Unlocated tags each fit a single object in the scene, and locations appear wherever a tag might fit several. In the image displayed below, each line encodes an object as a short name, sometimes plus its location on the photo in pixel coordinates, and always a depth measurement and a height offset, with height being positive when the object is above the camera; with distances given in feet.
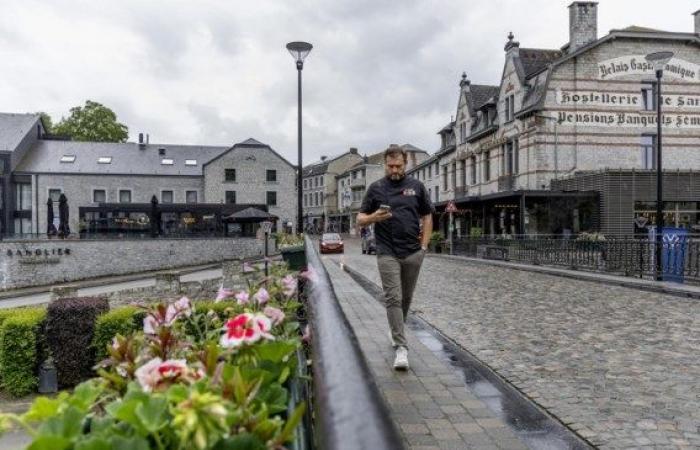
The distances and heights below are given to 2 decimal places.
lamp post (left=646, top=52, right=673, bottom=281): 48.08 +2.93
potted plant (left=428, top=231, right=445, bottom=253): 110.83 -4.26
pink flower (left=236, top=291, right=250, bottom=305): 7.75 -1.06
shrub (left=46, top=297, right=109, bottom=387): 42.42 -8.66
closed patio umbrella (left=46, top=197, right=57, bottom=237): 120.37 +0.32
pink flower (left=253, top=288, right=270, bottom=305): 7.43 -1.00
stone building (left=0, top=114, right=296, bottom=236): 154.51 +13.86
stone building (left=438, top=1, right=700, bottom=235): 92.38 +17.69
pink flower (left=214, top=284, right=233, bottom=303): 8.19 -1.05
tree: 193.06 +34.23
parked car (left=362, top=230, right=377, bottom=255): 116.98 -4.66
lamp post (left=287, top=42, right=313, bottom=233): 46.95 +14.39
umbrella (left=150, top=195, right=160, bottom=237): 120.99 +0.91
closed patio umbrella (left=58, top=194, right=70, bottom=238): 113.44 +1.14
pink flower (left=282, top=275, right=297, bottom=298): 9.26 -1.08
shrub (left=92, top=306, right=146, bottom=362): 41.68 -7.80
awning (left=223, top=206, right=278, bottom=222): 131.13 +1.73
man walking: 18.70 -0.28
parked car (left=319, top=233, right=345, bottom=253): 122.42 -4.84
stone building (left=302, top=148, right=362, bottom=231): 279.08 +17.92
